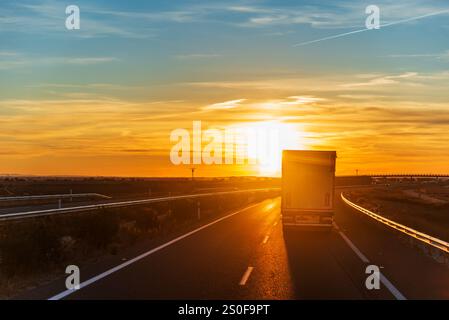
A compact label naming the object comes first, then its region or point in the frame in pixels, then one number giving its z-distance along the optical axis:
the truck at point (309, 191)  26.92
